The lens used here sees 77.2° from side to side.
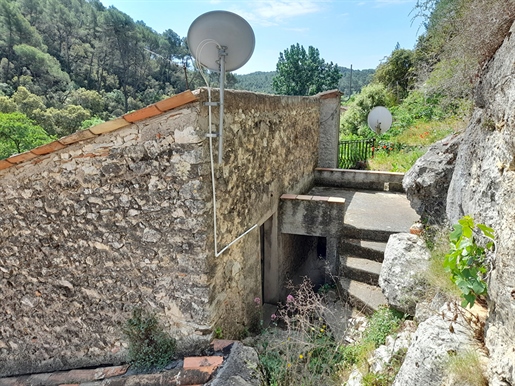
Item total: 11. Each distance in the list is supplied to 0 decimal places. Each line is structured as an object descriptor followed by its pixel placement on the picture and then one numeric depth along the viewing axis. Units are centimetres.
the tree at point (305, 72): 3781
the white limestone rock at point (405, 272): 382
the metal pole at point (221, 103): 299
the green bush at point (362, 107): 1527
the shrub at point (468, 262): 226
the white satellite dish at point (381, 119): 1052
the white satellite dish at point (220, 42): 300
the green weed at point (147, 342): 333
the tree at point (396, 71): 1789
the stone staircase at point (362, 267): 455
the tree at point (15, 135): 1867
